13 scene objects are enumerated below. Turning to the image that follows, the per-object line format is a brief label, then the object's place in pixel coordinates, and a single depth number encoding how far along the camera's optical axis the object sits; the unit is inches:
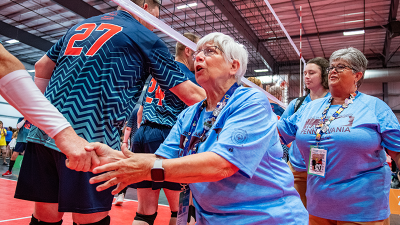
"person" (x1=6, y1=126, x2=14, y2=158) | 544.4
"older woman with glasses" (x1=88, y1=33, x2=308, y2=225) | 37.7
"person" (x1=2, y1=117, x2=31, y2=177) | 288.9
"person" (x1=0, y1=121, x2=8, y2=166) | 452.6
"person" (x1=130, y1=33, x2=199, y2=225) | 92.7
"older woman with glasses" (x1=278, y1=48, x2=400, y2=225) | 68.0
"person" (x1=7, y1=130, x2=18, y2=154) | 480.1
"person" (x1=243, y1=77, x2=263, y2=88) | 186.4
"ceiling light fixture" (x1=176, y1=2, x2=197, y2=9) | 418.3
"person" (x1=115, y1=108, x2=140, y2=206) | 165.3
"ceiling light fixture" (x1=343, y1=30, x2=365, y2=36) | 513.4
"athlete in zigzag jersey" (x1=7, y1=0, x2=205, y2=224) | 54.8
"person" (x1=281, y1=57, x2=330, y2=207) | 117.3
